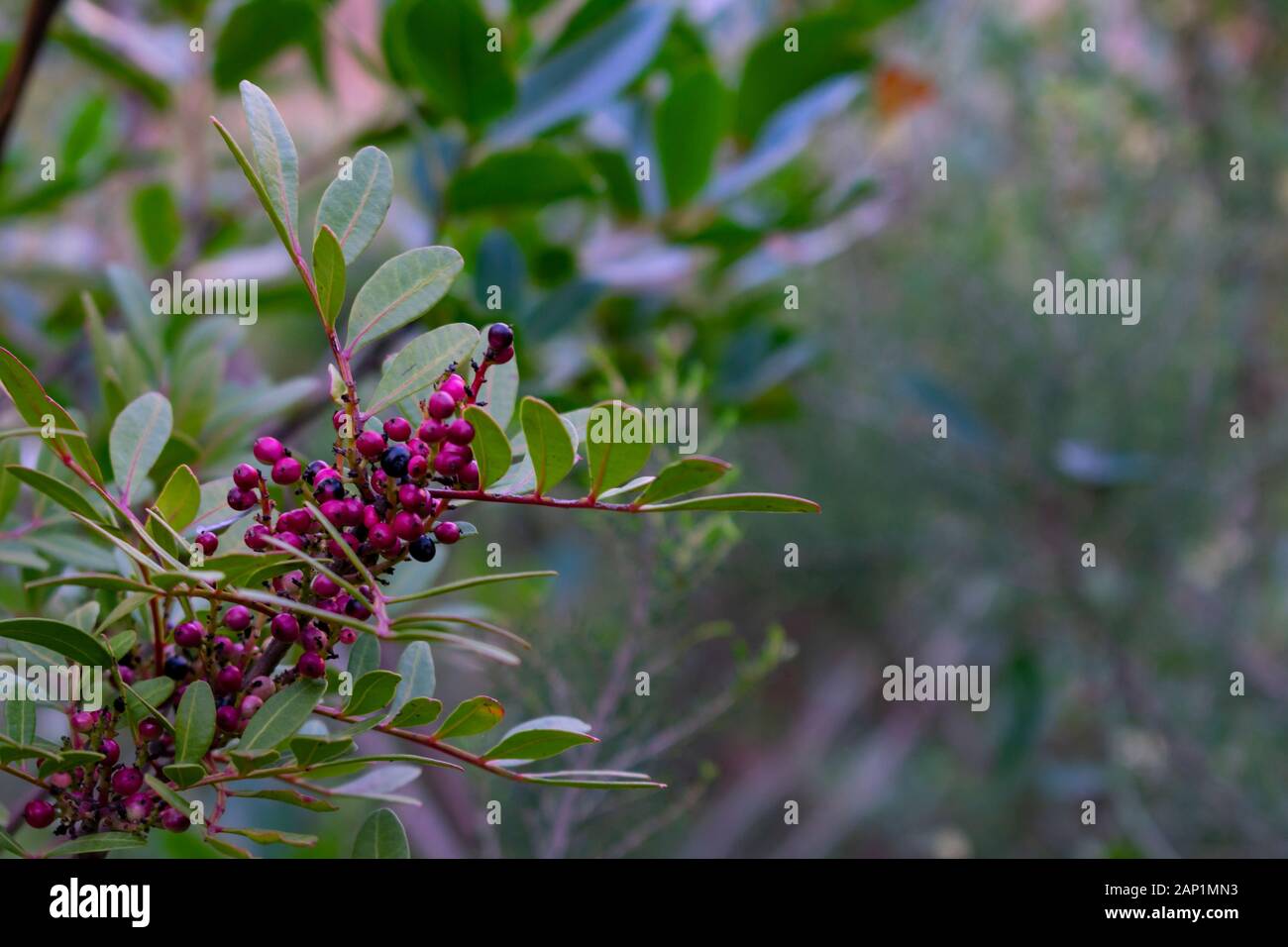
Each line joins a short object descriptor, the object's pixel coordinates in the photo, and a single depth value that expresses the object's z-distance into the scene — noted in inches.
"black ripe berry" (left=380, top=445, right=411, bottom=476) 15.1
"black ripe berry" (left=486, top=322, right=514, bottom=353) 15.7
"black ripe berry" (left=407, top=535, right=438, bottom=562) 15.3
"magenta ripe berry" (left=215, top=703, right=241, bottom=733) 16.5
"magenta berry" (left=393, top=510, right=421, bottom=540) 15.0
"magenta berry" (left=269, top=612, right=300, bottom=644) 15.2
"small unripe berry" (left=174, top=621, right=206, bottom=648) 16.5
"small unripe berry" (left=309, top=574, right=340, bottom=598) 15.2
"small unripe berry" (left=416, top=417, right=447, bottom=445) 15.2
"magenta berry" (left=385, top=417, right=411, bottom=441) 15.7
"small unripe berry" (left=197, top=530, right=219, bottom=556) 16.4
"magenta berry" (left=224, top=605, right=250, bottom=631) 16.6
